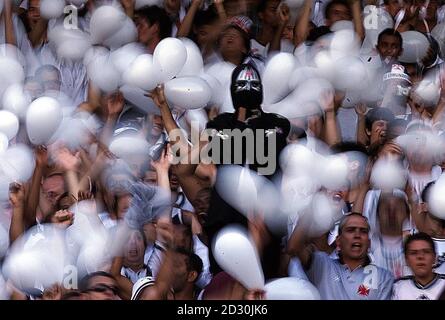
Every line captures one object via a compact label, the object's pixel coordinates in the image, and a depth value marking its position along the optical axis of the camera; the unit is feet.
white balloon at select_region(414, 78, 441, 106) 27.37
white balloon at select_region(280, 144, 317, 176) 25.02
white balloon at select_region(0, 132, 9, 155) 25.90
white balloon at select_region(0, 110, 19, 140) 26.32
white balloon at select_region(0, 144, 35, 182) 25.84
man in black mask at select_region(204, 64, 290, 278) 24.79
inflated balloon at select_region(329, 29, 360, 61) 27.02
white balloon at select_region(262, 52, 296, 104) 26.09
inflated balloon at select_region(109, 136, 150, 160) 25.94
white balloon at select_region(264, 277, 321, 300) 24.07
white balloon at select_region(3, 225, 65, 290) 24.49
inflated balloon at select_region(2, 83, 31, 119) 26.66
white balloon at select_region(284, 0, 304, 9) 28.68
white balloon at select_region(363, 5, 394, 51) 28.43
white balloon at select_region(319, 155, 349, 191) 25.17
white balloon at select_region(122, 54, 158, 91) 26.12
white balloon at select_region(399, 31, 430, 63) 28.45
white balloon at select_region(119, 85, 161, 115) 26.78
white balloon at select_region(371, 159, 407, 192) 25.68
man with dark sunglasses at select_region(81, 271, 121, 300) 24.62
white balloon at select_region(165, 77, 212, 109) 25.93
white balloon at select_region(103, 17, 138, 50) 27.81
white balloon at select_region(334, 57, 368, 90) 26.73
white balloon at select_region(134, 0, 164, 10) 28.63
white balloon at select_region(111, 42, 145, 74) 26.94
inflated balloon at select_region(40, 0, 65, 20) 28.66
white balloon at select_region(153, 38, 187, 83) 25.95
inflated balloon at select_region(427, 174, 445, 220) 24.93
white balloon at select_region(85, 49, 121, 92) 27.09
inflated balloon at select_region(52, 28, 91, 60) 28.07
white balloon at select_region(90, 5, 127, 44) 27.63
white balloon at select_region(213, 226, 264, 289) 23.80
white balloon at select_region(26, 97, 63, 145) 25.77
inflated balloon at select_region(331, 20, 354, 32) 28.02
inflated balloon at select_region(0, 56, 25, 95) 27.14
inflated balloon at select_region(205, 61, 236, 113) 26.01
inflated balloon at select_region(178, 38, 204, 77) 26.61
